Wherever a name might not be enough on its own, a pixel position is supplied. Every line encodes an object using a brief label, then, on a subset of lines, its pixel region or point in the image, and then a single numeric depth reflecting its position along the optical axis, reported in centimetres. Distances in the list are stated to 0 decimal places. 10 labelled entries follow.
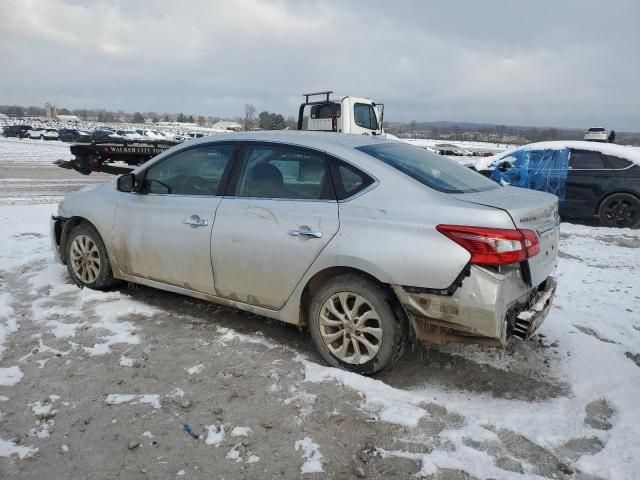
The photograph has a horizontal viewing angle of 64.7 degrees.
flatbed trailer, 1116
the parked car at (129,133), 5046
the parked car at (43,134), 4772
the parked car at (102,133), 4876
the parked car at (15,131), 5045
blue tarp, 955
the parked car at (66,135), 4506
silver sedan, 297
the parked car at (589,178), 912
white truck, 1317
